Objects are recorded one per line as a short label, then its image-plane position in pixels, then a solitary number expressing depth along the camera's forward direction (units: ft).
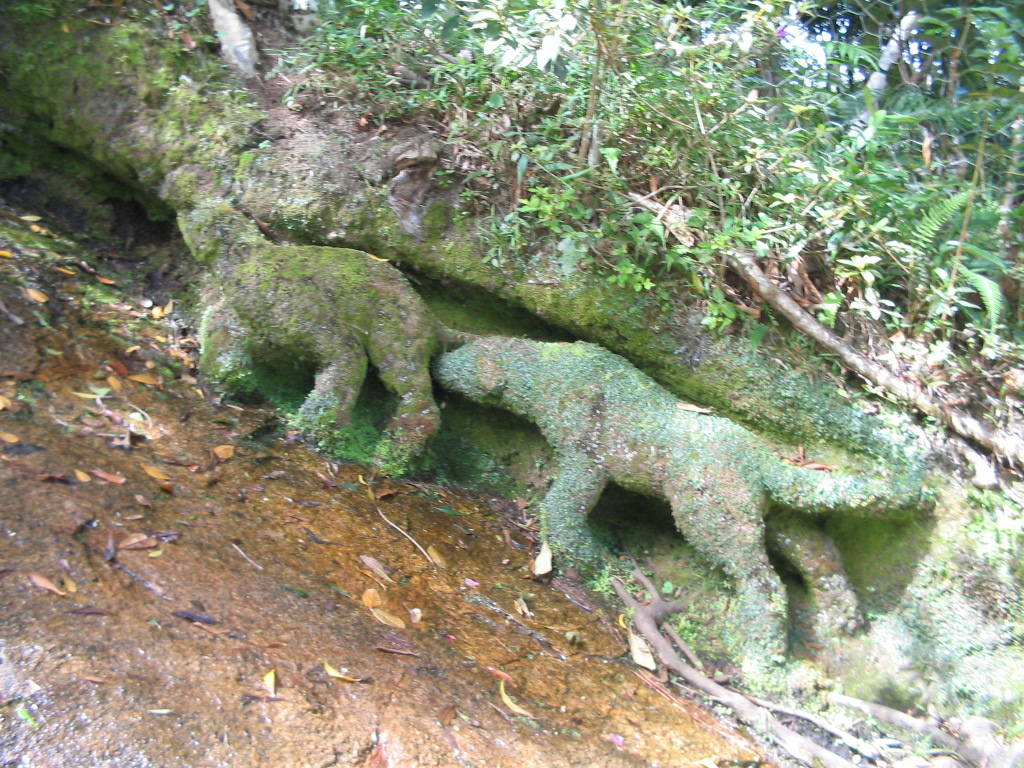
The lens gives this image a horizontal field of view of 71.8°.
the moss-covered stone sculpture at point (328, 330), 12.55
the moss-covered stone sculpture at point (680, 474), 11.92
